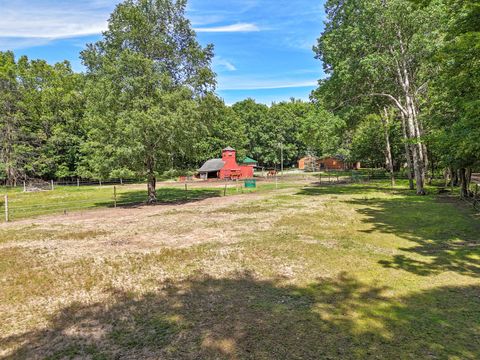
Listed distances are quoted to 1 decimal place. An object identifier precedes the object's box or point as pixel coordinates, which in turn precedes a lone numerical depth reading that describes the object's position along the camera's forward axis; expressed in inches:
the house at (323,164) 3628.0
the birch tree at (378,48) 1017.5
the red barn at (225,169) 2677.2
